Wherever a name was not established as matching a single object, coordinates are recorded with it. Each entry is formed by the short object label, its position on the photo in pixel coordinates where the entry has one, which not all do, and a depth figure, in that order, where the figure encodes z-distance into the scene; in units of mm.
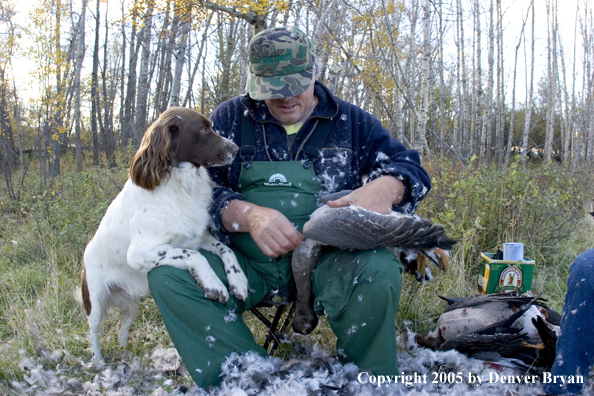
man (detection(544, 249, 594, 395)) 1931
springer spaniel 2343
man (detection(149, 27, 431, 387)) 2051
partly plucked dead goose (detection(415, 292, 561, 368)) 2424
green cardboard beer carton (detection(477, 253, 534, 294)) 3279
